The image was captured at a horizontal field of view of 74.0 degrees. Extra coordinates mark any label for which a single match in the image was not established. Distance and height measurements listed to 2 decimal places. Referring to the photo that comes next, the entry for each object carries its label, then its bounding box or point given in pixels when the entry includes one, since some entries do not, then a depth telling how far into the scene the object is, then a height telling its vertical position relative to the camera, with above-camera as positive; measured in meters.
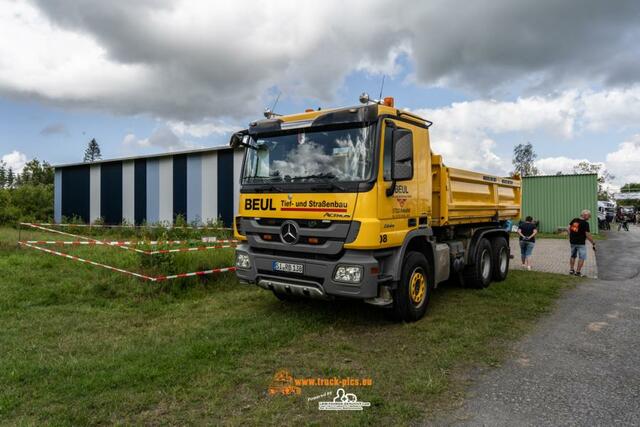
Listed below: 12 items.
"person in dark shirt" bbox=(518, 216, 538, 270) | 11.05 -0.65
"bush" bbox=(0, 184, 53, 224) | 24.67 +0.46
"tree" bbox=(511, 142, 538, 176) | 65.62 +8.65
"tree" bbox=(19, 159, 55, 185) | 55.59 +5.35
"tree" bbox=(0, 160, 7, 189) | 84.68 +7.25
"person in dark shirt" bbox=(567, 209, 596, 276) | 10.24 -0.60
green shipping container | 23.41 +0.79
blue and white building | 16.69 +1.07
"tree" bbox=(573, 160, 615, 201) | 63.99 +6.55
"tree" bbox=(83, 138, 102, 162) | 99.25 +14.30
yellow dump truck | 4.96 +0.06
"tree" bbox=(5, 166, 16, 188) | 91.62 +8.13
